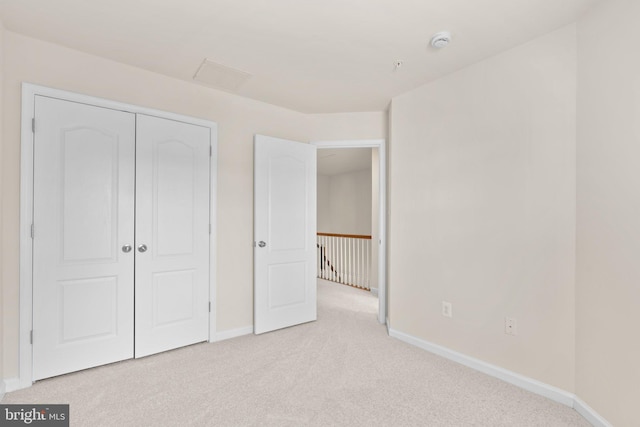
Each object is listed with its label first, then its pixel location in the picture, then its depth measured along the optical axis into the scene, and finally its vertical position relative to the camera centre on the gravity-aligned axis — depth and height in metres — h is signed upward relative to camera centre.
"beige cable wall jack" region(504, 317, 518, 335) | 2.22 -0.83
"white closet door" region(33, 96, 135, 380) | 2.18 -0.18
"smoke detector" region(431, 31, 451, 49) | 2.06 +1.23
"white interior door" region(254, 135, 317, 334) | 3.21 -0.23
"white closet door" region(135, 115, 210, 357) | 2.58 -0.20
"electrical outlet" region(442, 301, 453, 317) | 2.64 -0.84
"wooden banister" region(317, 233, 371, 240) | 5.39 -0.43
